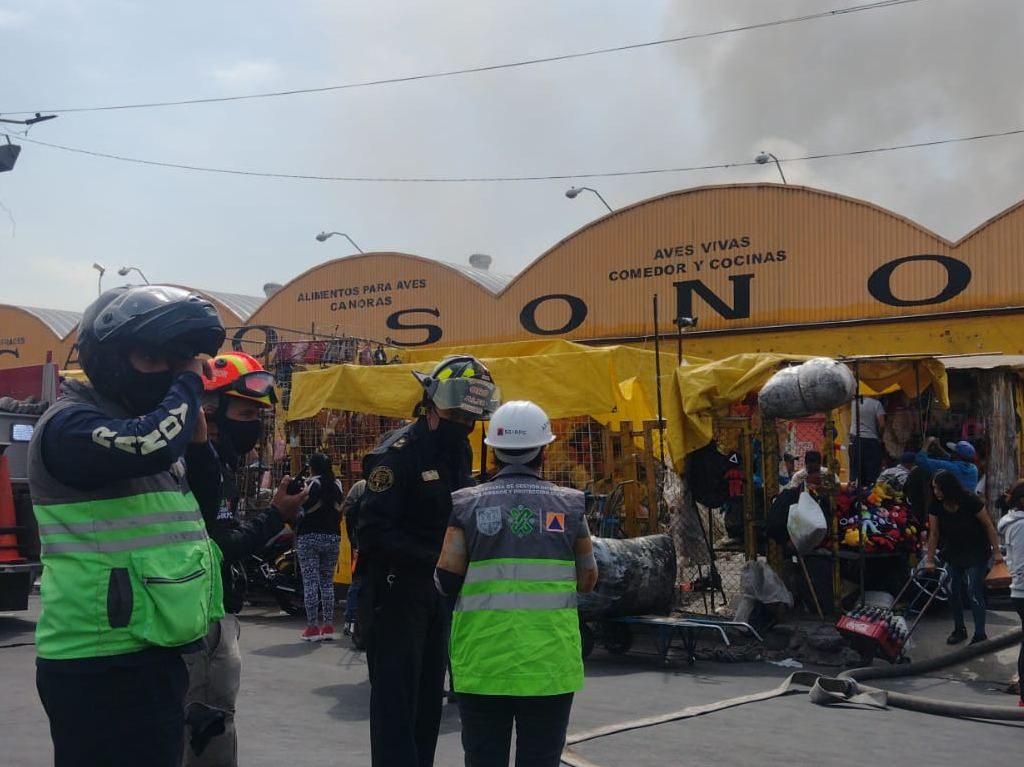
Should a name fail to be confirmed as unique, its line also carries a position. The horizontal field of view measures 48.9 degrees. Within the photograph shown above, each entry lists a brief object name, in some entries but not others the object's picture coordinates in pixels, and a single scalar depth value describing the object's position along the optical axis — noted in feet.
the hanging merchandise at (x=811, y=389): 34.37
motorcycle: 42.50
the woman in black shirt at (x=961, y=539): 33.78
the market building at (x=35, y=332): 124.57
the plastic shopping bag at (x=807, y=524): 34.08
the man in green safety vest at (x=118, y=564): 9.52
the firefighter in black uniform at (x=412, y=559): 15.21
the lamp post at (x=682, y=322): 39.92
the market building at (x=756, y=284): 71.72
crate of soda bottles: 31.17
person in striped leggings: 36.50
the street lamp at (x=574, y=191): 91.56
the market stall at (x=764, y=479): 35.99
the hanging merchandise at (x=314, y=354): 48.19
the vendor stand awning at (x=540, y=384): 36.11
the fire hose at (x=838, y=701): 23.95
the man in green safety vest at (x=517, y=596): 13.11
